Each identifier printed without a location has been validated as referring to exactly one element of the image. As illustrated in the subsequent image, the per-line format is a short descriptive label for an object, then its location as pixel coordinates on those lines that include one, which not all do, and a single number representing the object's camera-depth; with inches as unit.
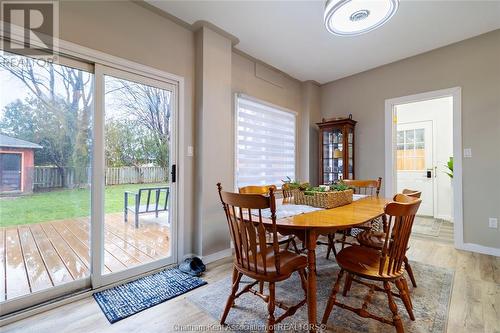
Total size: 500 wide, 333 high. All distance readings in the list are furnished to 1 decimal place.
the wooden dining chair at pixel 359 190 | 92.6
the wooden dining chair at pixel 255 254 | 52.2
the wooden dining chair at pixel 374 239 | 76.8
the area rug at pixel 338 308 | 61.6
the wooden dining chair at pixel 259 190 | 87.5
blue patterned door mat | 68.6
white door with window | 185.6
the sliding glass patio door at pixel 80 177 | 67.5
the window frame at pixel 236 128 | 124.3
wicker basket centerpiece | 75.0
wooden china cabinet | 156.0
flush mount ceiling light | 64.6
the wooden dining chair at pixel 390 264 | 53.5
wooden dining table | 53.8
